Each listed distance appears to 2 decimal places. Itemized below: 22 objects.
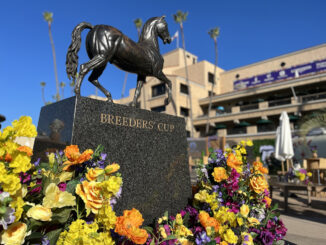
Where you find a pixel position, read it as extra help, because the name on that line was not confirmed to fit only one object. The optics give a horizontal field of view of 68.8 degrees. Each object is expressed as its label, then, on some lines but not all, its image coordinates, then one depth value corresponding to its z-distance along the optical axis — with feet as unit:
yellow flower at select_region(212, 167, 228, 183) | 10.98
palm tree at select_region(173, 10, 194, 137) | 132.94
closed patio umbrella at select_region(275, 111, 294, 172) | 35.99
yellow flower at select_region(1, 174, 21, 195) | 3.87
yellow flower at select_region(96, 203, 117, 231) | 5.75
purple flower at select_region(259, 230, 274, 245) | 9.97
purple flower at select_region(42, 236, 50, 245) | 5.31
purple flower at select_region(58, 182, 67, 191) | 6.19
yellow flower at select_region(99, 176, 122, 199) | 5.10
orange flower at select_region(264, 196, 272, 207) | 11.53
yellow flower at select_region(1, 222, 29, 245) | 4.16
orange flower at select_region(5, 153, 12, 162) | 4.19
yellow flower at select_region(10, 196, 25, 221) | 4.22
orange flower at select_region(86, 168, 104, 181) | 5.76
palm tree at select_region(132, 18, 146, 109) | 142.20
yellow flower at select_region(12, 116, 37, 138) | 4.37
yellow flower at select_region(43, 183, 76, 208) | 5.08
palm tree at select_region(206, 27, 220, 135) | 130.86
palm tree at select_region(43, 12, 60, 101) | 139.95
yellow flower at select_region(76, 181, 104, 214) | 5.37
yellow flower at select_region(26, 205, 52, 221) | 4.60
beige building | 98.89
